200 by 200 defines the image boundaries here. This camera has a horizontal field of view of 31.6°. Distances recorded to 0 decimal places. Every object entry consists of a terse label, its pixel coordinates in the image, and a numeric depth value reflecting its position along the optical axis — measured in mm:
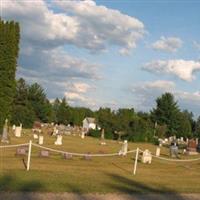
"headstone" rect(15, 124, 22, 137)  36453
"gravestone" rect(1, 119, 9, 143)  27918
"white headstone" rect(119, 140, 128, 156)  25061
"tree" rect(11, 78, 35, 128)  60267
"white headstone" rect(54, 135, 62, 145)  31862
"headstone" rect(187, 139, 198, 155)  35876
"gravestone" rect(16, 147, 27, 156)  19390
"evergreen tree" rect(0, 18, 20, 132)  28681
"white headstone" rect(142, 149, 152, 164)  21564
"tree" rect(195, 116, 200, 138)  75026
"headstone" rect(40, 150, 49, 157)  19895
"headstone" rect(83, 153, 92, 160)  20661
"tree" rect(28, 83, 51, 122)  72711
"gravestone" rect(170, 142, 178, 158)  30220
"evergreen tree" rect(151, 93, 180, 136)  77697
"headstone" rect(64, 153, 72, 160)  20235
